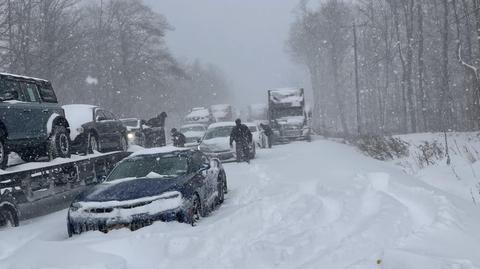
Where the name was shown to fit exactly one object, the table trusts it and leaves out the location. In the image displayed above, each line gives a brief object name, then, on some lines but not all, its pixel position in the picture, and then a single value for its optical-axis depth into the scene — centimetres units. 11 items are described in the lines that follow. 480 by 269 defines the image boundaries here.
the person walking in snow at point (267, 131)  2655
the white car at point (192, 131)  3203
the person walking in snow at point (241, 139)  1995
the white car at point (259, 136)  2773
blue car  815
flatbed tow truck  930
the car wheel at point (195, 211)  858
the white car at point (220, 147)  2111
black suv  1022
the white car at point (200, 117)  4462
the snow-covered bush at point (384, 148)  1873
